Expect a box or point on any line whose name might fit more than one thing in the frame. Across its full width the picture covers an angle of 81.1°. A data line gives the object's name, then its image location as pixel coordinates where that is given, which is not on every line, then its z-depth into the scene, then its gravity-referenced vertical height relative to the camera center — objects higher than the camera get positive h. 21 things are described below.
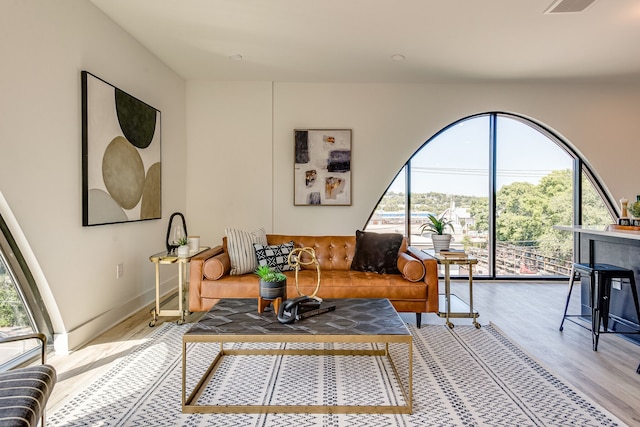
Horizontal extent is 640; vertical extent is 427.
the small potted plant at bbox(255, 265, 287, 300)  2.35 -0.48
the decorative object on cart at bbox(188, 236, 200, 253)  3.62 -0.33
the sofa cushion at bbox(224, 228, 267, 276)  3.40 -0.40
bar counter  2.94 -0.38
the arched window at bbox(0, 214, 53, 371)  2.35 -0.64
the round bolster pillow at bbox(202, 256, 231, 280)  3.20 -0.51
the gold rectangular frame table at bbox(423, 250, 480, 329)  3.36 -0.90
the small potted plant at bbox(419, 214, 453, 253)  3.76 -0.32
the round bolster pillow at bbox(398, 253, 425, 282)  3.22 -0.53
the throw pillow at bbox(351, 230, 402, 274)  3.50 -0.42
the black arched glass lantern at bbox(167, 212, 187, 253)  4.31 -0.23
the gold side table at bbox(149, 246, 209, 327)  3.29 -0.77
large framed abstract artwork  2.86 +0.47
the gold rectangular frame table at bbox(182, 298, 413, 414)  1.93 -0.67
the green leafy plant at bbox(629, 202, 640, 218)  3.06 -0.01
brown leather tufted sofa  3.18 -0.66
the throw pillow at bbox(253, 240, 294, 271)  3.46 -0.43
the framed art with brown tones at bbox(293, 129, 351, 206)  4.82 +0.58
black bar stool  2.81 -0.64
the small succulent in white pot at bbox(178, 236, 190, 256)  3.45 -0.36
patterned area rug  1.87 -1.05
